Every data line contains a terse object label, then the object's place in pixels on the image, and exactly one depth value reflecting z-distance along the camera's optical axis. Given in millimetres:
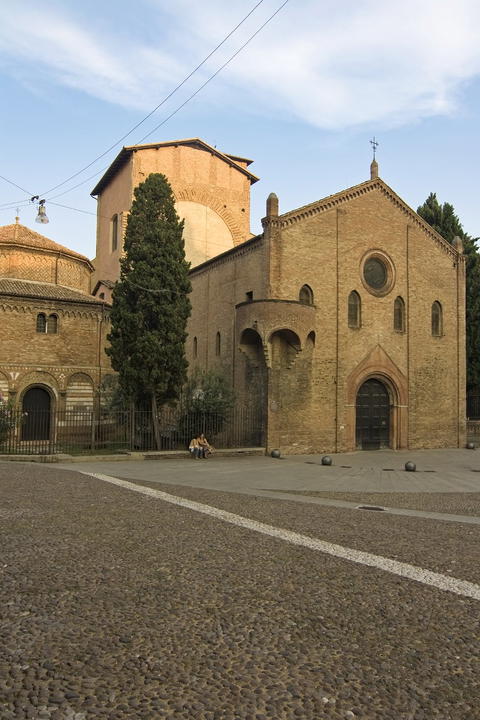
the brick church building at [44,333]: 26094
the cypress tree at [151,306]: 19609
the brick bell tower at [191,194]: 33378
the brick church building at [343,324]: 21188
